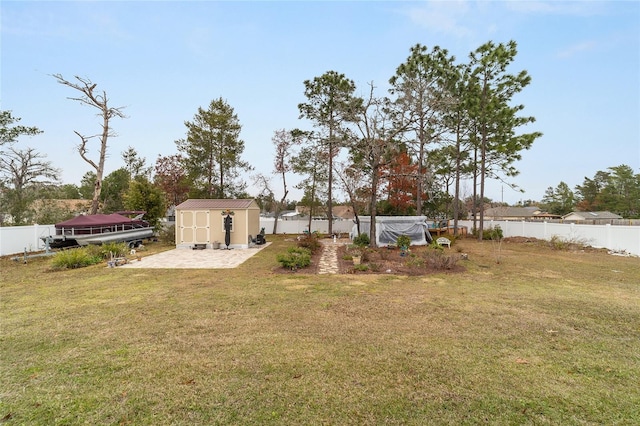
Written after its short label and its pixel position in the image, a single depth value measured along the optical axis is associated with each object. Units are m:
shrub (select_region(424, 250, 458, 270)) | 8.68
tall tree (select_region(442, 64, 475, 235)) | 17.30
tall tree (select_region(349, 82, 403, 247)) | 12.82
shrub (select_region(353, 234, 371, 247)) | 14.65
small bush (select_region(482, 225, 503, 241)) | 18.38
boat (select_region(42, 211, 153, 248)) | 11.64
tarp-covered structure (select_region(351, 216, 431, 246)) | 15.05
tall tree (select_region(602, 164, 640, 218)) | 38.03
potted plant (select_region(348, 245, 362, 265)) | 9.90
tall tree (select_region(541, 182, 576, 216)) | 48.67
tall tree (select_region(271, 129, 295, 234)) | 22.81
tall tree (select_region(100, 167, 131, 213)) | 31.16
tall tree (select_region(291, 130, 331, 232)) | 20.23
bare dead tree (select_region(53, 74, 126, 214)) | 14.93
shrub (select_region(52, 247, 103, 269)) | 8.73
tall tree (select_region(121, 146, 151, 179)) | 34.41
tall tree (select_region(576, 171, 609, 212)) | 44.90
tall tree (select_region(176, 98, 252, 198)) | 20.67
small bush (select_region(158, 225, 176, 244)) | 16.06
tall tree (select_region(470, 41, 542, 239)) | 16.64
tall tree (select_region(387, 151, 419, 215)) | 22.05
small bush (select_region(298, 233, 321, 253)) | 12.45
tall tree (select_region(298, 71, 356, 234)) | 18.42
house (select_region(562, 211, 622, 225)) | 34.72
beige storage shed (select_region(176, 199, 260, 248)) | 14.45
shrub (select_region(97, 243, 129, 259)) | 10.26
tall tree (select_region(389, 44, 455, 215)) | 15.62
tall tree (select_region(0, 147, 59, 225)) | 14.80
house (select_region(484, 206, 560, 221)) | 44.73
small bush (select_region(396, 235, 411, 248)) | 13.38
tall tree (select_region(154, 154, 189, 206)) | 29.48
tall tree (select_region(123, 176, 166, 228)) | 17.52
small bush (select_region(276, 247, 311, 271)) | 8.75
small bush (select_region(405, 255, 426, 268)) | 9.07
